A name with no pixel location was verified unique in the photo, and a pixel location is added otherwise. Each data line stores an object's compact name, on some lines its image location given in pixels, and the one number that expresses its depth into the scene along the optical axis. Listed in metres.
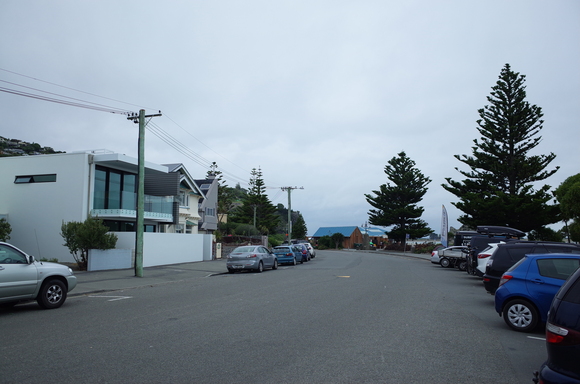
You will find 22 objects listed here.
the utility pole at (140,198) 19.55
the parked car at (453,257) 27.73
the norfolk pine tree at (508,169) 39.25
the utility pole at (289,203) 53.98
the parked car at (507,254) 11.63
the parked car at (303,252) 34.53
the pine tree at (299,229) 98.88
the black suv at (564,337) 3.80
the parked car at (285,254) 30.59
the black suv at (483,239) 19.78
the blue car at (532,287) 8.26
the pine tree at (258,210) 74.94
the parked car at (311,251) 41.06
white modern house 24.94
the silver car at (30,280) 9.90
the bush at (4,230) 21.50
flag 39.56
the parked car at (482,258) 16.94
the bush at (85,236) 20.80
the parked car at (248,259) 23.22
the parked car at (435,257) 31.53
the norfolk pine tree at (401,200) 63.09
